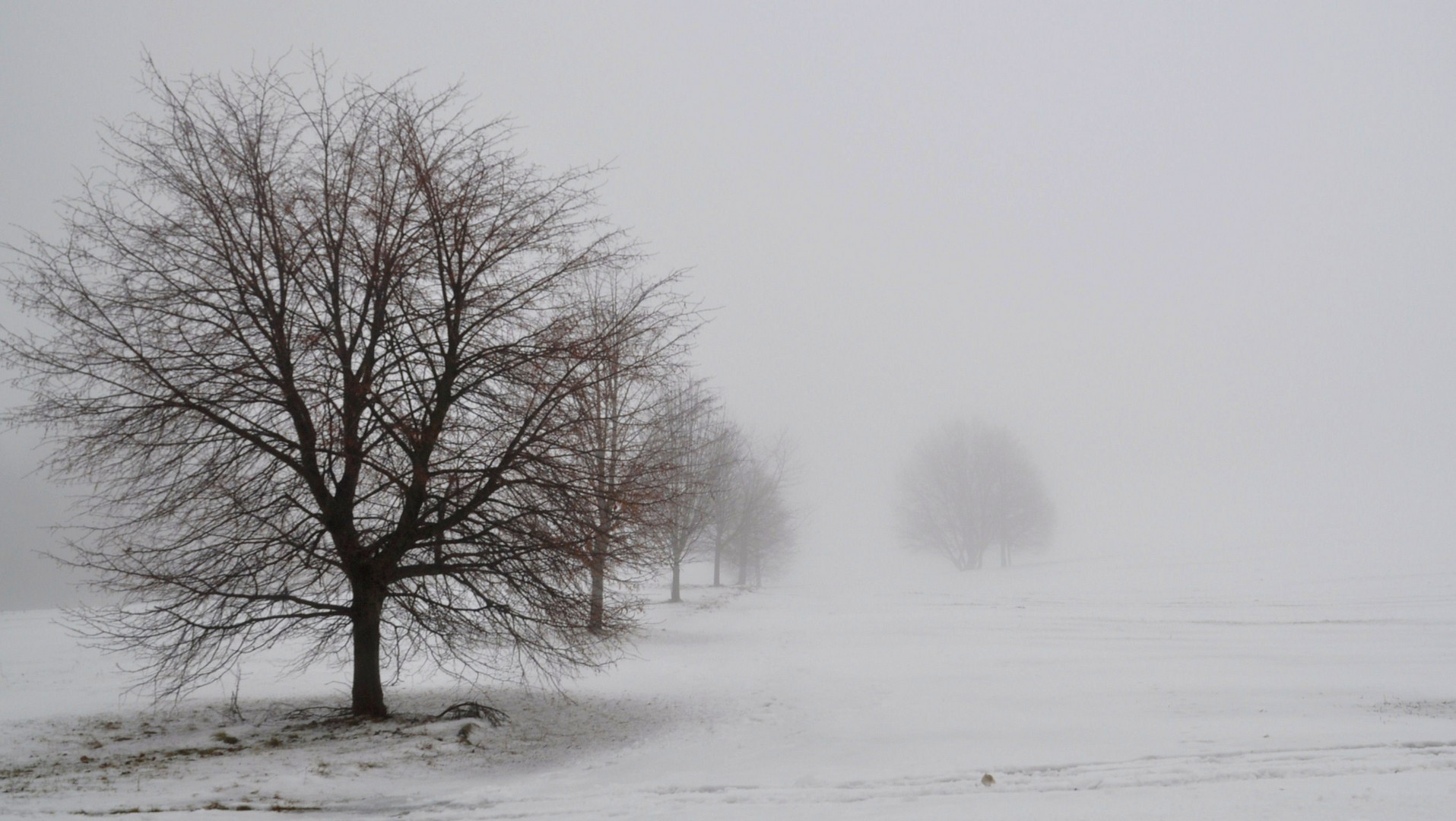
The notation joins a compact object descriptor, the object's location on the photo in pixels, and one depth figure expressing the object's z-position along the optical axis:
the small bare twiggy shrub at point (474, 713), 10.94
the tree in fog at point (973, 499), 59.28
